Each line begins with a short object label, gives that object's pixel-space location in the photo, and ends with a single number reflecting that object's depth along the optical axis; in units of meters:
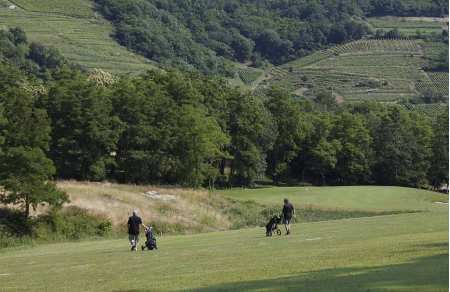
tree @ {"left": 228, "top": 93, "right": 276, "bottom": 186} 118.12
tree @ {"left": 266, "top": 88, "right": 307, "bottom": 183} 128.00
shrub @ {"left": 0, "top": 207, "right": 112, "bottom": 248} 61.72
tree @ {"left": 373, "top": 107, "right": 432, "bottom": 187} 128.88
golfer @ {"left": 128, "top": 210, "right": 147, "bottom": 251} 40.69
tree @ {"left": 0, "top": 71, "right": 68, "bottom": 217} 60.88
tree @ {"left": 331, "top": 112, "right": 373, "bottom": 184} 127.00
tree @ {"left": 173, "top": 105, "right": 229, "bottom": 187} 98.00
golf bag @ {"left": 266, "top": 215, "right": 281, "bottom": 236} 44.34
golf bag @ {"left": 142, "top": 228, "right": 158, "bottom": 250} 41.22
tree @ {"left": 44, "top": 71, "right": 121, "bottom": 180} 90.88
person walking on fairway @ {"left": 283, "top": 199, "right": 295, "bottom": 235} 44.78
